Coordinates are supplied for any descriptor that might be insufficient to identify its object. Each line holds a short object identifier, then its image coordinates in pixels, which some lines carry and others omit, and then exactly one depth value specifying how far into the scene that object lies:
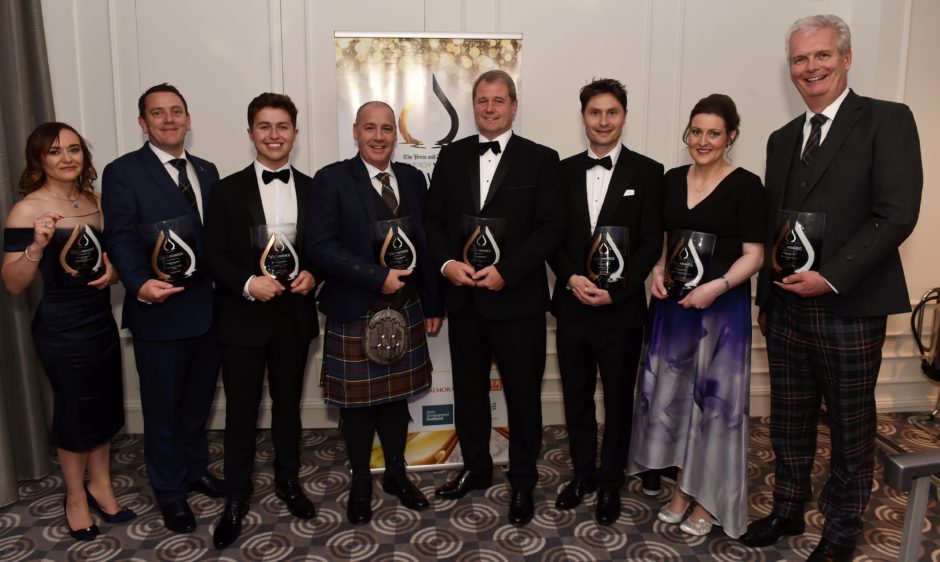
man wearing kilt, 2.80
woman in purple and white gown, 2.64
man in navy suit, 2.79
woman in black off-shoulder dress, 2.71
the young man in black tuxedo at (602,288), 2.83
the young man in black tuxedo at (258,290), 2.76
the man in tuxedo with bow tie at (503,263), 2.85
